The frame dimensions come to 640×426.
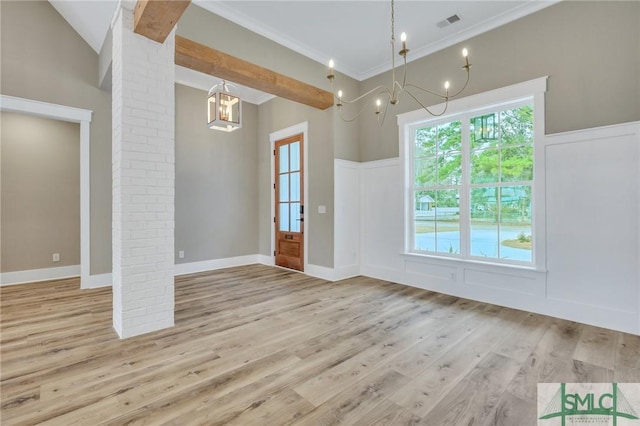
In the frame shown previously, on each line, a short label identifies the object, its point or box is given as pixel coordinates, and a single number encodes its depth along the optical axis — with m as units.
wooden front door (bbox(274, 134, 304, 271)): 5.53
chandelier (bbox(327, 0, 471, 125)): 3.98
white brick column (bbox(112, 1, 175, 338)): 2.73
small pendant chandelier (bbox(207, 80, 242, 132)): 3.52
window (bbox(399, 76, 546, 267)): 3.49
